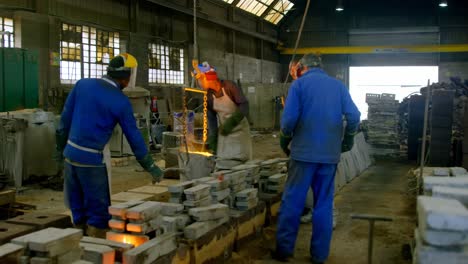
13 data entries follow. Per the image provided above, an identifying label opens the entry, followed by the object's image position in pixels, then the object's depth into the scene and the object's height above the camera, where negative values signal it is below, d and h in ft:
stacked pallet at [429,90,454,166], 33.99 -0.97
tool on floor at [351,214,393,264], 13.51 -2.78
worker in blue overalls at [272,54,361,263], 15.53 -1.07
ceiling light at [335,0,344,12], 76.18 +16.81
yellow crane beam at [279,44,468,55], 81.97 +11.41
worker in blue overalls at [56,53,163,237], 14.29 -0.72
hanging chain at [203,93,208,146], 20.77 -0.21
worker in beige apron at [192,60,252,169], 20.16 -0.16
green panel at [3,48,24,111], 32.99 +2.44
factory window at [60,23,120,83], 45.62 +6.10
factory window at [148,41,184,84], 58.90 +6.39
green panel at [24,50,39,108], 34.40 +2.54
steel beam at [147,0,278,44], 58.48 +13.49
